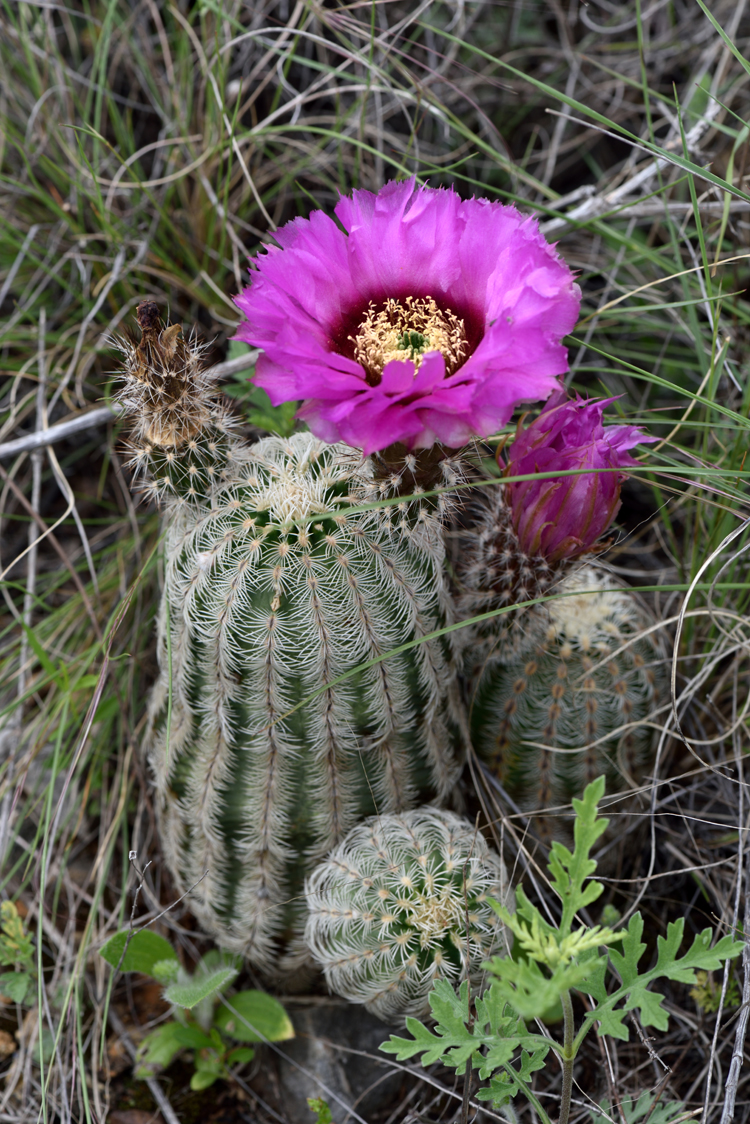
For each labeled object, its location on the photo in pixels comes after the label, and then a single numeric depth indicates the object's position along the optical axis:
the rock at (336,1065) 0.66
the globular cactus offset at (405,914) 0.63
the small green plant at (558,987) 0.59
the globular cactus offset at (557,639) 0.63
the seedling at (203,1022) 0.65
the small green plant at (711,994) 0.65
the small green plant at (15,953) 0.66
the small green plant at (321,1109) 0.63
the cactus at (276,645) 0.63
